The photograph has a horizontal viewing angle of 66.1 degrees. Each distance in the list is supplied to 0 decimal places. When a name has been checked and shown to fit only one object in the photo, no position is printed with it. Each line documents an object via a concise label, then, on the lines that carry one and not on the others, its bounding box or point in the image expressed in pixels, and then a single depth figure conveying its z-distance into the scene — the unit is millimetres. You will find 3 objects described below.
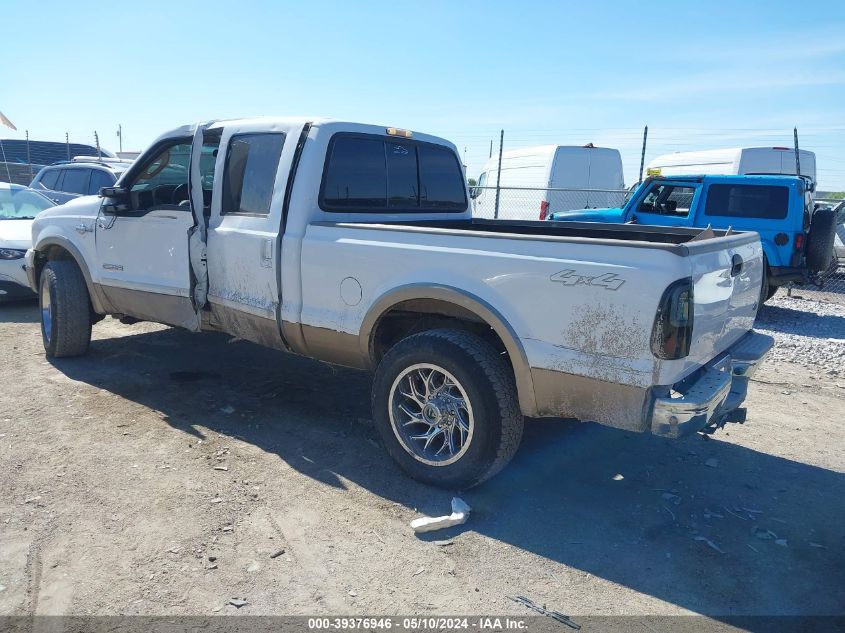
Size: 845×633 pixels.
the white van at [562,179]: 14953
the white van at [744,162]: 12805
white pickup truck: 3072
